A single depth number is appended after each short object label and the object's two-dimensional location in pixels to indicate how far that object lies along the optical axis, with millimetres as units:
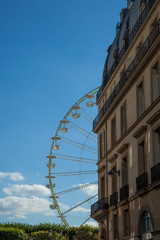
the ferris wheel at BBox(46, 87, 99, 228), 45812
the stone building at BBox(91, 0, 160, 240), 23797
